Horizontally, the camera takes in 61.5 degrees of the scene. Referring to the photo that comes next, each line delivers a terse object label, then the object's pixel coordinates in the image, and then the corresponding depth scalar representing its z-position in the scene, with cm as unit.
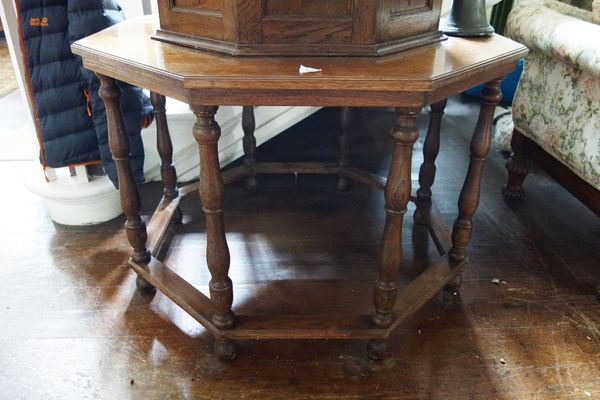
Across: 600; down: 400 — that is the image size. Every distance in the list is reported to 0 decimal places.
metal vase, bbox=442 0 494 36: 107
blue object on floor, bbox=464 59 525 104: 232
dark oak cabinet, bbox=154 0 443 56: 88
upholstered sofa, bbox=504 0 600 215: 126
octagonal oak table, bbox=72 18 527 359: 80
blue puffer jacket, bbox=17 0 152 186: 124
